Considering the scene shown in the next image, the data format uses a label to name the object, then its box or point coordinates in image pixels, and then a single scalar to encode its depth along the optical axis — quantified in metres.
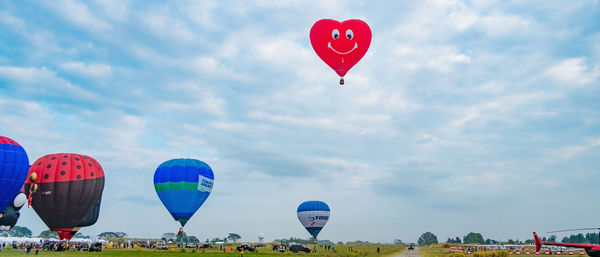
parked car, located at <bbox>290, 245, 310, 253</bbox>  63.75
